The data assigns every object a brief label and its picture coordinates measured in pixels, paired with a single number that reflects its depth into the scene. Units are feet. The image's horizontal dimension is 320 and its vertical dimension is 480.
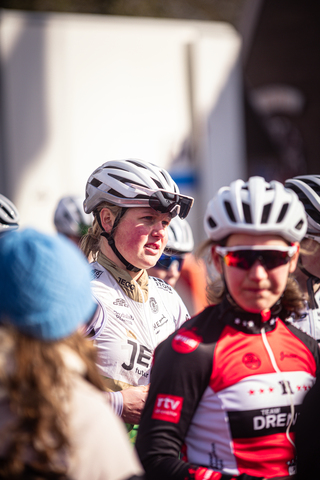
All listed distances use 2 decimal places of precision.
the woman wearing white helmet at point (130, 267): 19.20
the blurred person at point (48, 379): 10.52
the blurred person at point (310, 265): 21.02
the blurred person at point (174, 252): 31.04
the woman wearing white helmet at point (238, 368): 13.98
